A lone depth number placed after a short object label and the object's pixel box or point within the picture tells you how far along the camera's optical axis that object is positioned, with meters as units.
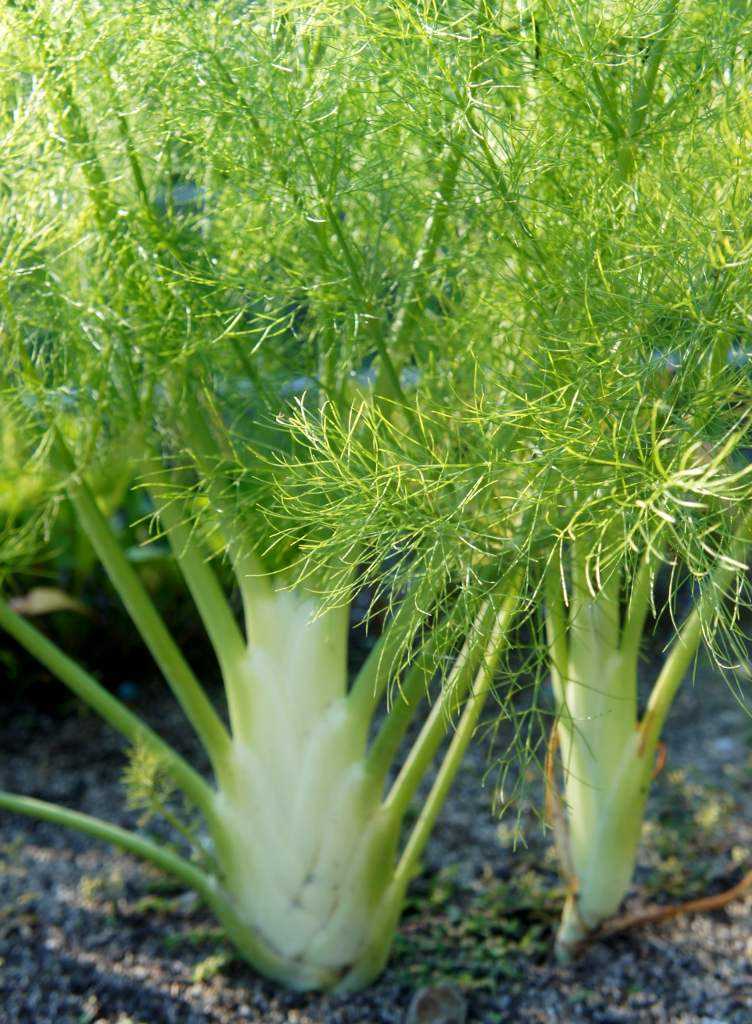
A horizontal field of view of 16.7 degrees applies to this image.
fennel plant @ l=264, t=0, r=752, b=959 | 1.14
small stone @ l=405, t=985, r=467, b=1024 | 1.27
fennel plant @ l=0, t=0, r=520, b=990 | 1.19
